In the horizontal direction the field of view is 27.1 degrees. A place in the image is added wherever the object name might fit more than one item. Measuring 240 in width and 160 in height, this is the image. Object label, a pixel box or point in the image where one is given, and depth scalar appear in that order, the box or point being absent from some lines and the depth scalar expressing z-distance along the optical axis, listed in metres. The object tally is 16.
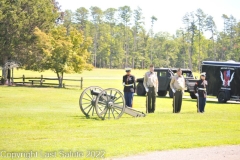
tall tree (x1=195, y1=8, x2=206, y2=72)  128.38
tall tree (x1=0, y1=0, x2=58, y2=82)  49.69
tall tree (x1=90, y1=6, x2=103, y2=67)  143.12
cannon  16.47
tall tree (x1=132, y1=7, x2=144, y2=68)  134.00
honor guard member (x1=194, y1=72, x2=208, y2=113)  21.09
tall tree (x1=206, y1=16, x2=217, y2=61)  131.32
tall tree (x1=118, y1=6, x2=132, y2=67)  135.93
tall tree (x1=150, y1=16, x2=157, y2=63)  137.88
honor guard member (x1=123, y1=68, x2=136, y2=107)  19.55
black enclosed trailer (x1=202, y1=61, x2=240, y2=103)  30.41
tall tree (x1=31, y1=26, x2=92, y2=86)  48.06
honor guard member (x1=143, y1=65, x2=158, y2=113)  19.47
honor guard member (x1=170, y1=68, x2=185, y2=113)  19.84
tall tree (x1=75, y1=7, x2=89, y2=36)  139.38
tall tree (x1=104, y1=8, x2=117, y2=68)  143.38
